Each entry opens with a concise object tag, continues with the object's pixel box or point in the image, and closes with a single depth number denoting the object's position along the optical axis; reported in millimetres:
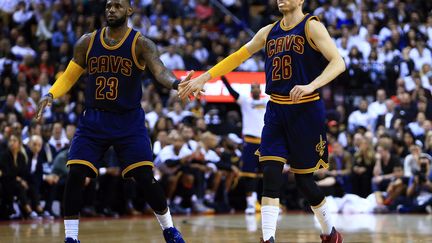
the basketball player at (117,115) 7812
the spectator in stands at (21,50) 19828
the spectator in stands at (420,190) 16328
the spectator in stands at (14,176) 14234
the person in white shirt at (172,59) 21078
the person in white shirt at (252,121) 15078
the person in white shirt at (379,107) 19891
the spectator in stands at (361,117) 19797
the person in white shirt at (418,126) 18484
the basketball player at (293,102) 7691
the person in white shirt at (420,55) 21488
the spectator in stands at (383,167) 16828
